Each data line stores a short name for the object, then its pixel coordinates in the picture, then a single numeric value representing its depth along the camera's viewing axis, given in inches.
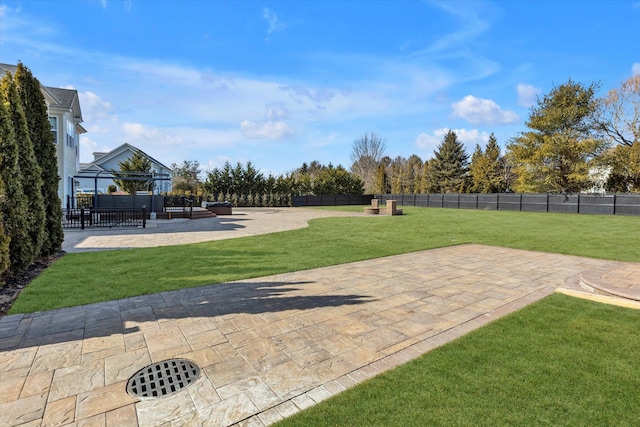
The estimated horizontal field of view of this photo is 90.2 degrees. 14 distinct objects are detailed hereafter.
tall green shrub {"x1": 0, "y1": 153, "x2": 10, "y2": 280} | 181.2
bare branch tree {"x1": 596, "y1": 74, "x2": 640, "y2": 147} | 956.0
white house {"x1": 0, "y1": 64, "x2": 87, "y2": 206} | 649.0
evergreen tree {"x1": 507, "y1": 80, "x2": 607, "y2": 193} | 968.4
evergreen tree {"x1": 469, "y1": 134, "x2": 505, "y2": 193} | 1353.3
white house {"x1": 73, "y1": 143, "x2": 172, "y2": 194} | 1099.7
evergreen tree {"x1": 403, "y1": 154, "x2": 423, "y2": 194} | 1630.9
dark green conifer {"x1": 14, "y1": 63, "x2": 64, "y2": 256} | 275.9
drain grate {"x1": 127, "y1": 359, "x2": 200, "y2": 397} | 87.8
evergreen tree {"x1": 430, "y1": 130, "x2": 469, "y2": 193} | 1508.4
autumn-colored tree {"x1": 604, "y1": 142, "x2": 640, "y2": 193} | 899.4
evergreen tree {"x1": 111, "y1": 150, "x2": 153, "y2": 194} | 906.7
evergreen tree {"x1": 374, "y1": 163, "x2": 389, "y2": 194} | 1583.4
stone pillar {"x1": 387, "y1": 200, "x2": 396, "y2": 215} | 786.8
